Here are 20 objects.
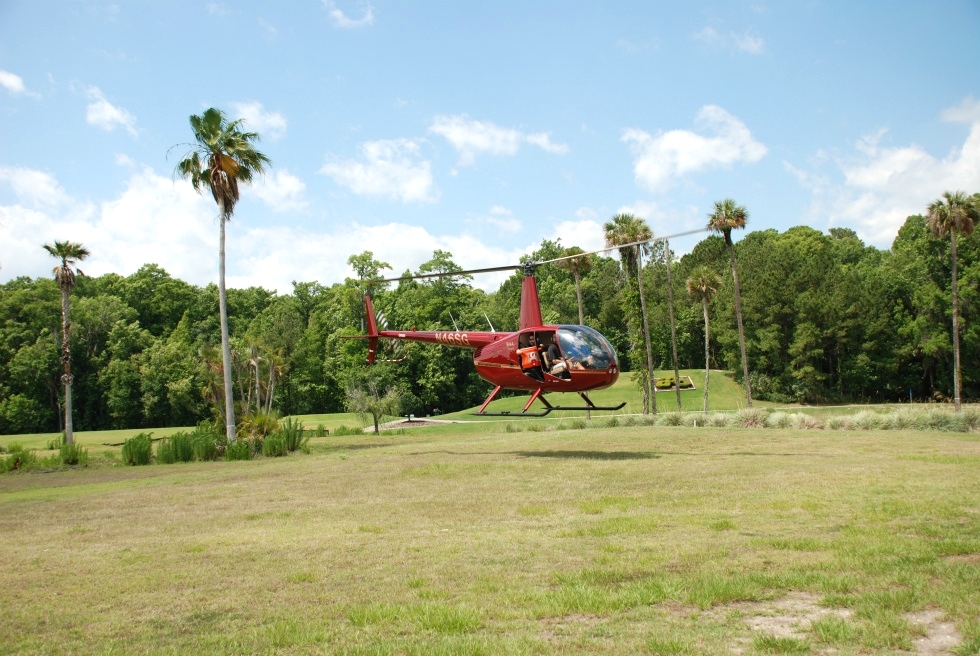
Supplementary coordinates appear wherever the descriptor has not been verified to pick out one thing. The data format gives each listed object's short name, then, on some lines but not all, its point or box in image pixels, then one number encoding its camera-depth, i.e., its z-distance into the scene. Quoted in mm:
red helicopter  17078
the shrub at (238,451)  24109
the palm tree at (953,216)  39281
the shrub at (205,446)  24109
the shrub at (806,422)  28047
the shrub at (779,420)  29016
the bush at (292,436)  25469
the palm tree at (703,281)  47375
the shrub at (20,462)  22141
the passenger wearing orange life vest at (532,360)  17781
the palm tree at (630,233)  44462
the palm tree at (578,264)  46325
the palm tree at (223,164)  26688
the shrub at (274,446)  24609
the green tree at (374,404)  37719
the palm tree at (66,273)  32438
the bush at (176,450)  23688
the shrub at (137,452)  23422
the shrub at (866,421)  27156
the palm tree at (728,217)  41675
